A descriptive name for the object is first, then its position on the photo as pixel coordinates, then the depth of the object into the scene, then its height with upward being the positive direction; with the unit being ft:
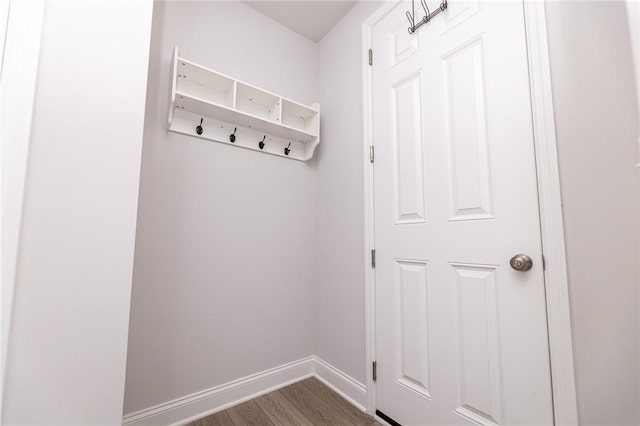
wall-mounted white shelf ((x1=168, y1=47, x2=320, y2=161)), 4.92 +2.35
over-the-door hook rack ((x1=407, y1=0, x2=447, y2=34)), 4.25 +3.62
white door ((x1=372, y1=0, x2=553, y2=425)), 3.25 +0.14
